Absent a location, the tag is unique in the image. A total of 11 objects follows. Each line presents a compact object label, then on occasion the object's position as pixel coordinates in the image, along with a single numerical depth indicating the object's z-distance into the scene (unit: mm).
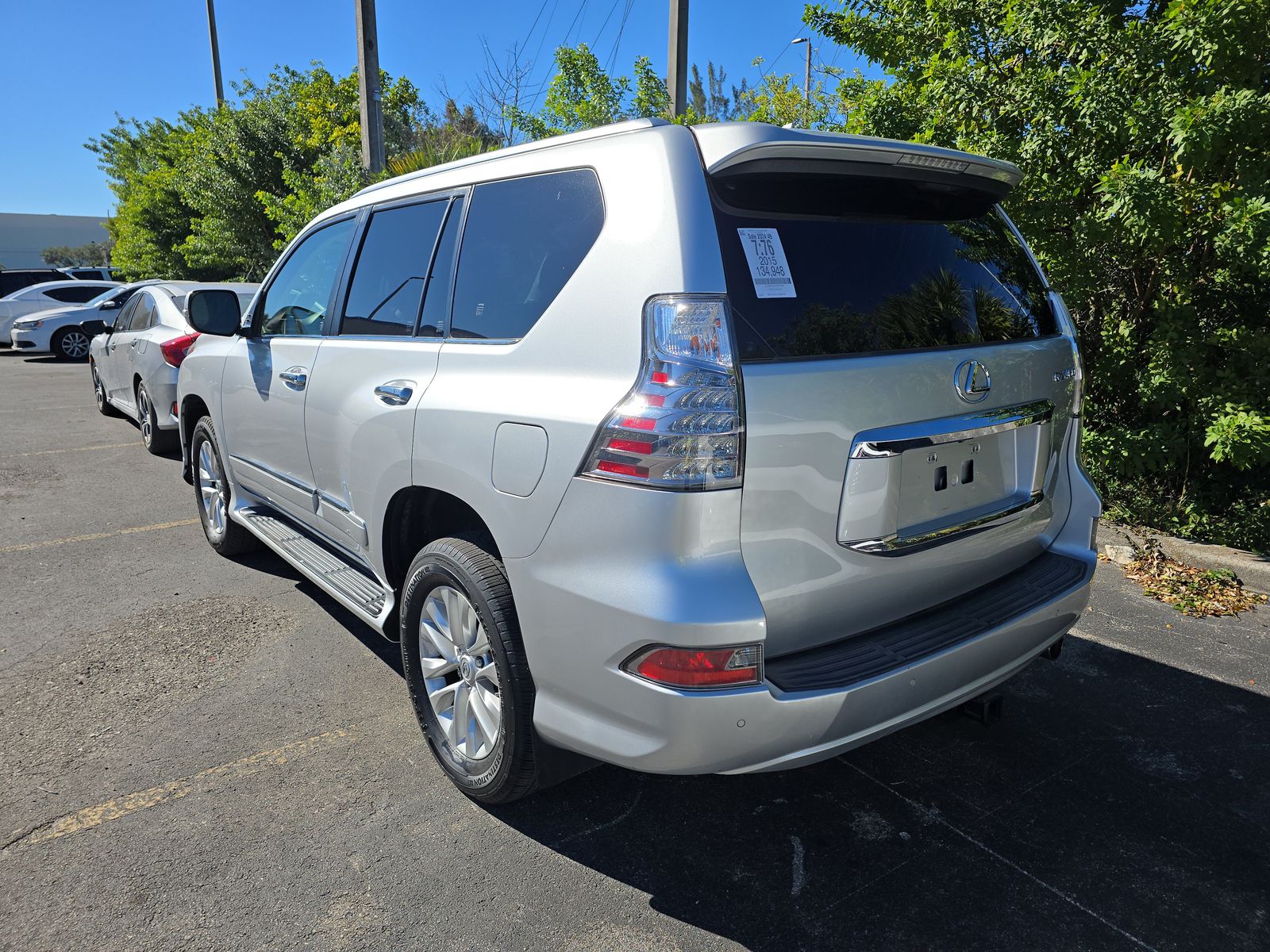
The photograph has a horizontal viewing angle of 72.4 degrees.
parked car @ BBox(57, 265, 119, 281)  26759
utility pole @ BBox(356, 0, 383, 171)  10836
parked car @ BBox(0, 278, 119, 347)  19234
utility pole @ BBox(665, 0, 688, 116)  10453
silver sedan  7527
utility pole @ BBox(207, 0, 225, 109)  24844
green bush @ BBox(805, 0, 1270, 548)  4656
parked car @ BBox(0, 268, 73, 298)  20984
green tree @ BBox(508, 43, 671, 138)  13125
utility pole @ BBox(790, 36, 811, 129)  17002
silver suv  2049
